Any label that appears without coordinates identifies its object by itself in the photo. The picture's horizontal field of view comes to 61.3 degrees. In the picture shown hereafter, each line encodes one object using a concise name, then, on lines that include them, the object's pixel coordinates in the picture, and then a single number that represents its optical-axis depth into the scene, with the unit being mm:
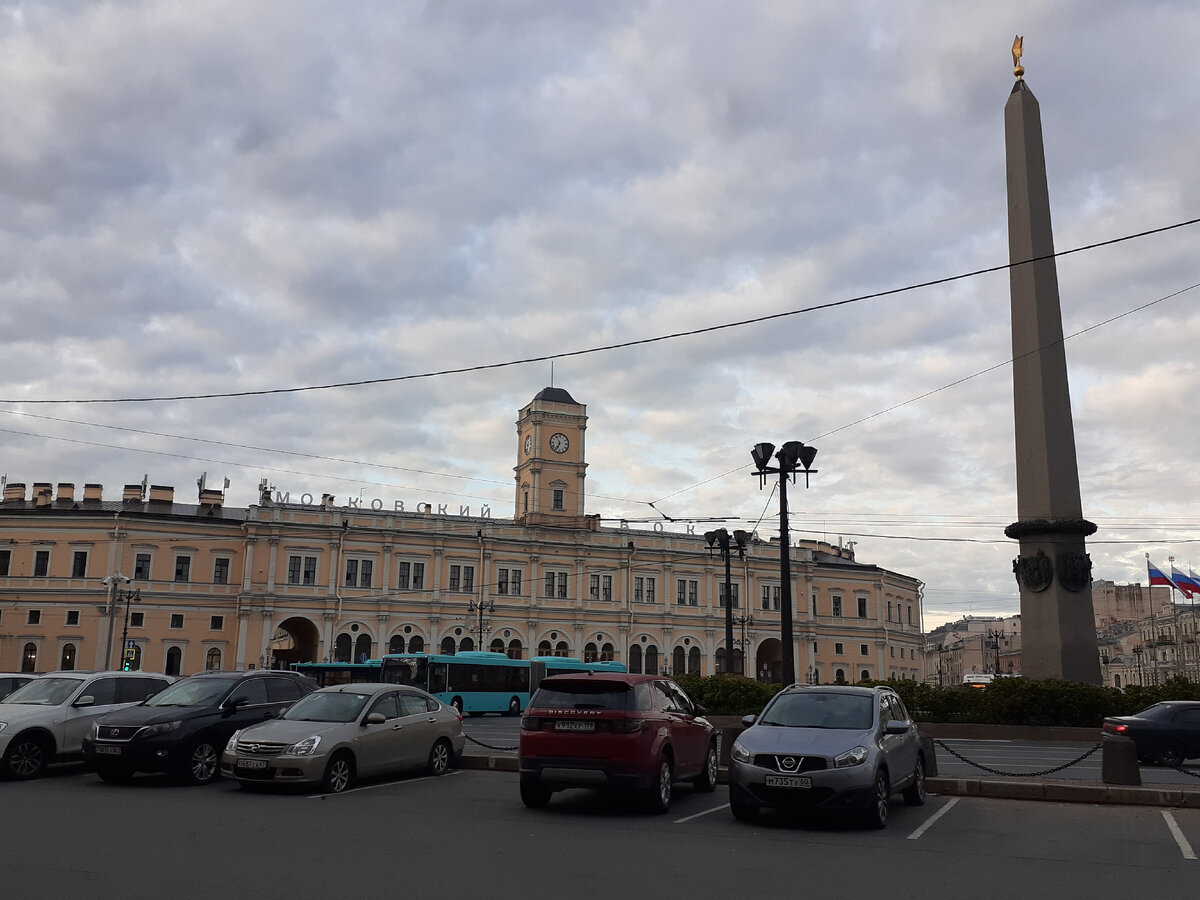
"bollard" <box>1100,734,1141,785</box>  13094
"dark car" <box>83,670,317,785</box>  13508
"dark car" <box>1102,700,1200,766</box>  18125
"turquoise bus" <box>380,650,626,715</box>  42438
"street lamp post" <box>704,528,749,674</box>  32041
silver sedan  12789
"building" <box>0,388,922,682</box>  58750
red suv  11312
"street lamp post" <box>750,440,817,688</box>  20703
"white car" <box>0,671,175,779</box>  14281
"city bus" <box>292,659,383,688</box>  44344
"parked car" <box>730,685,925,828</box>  10516
